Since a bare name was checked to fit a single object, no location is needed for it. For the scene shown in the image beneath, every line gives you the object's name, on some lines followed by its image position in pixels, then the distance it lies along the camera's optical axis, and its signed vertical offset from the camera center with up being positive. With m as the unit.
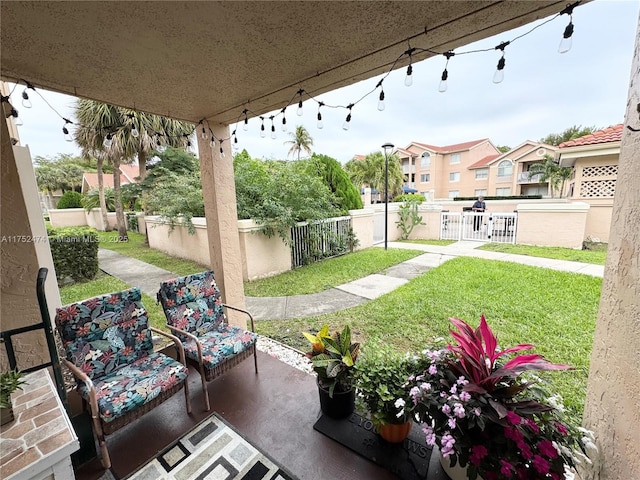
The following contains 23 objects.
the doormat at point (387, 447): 1.53 -1.56
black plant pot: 1.86 -1.44
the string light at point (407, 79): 1.25 +0.76
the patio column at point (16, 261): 1.54 -0.30
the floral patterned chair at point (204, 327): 2.10 -1.11
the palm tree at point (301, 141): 18.39 +4.24
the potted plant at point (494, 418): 1.11 -1.02
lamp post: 6.87 +1.20
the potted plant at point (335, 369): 1.78 -1.13
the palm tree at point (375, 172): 19.17 +1.92
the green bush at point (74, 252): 5.10 -0.85
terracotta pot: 1.62 -1.45
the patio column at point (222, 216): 2.75 -0.13
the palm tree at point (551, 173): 16.64 +1.14
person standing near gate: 8.53 -0.60
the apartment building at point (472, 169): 20.52 +2.23
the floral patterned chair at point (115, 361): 1.62 -1.12
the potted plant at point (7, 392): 1.06 -0.72
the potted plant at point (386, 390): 1.52 -1.11
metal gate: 8.01 -1.04
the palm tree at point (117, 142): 7.48 +2.19
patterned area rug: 1.57 -1.59
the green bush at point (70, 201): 15.59 +0.51
